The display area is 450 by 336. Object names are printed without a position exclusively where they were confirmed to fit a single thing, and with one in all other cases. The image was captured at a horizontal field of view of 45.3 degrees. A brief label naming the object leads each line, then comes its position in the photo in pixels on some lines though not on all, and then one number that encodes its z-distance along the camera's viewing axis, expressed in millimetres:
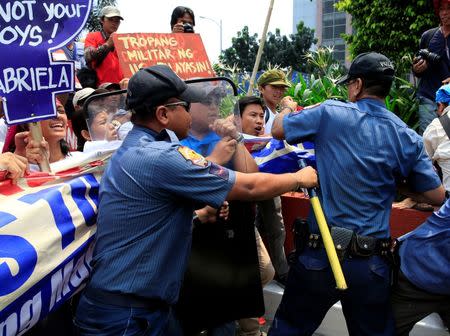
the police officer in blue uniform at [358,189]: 2826
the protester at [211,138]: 2584
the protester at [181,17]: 5405
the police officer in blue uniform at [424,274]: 2781
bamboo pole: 3324
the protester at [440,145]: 4051
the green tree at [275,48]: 48781
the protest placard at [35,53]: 2432
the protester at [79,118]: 3978
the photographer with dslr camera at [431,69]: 5668
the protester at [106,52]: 5602
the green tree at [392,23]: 12797
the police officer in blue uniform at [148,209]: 2178
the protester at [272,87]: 5507
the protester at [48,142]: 2631
